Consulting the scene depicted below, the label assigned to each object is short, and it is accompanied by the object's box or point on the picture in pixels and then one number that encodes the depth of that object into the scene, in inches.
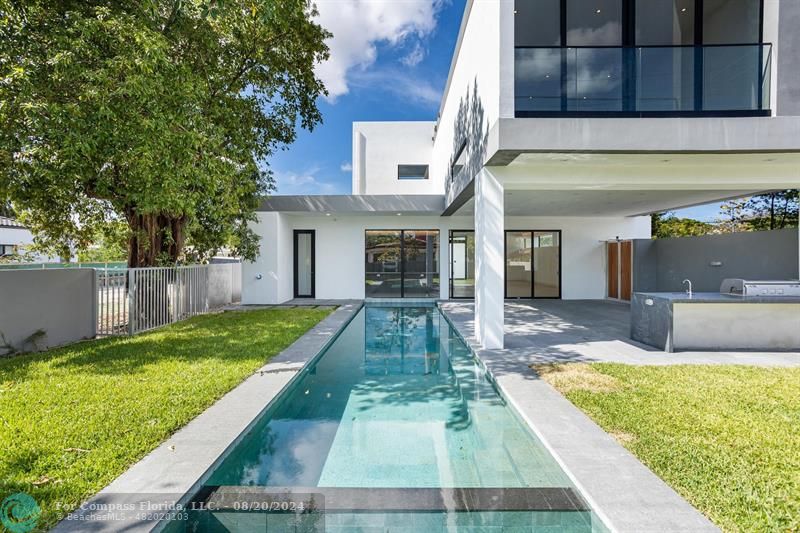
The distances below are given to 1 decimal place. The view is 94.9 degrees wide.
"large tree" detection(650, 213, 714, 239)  809.5
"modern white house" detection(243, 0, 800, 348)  204.1
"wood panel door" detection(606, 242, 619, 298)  507.5
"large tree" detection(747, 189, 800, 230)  557.0
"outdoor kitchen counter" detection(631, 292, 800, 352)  238.7
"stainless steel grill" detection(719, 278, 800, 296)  239.5
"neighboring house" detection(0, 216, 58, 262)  962.1
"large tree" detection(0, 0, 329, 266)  204.2
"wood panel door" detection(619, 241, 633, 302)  482.0
